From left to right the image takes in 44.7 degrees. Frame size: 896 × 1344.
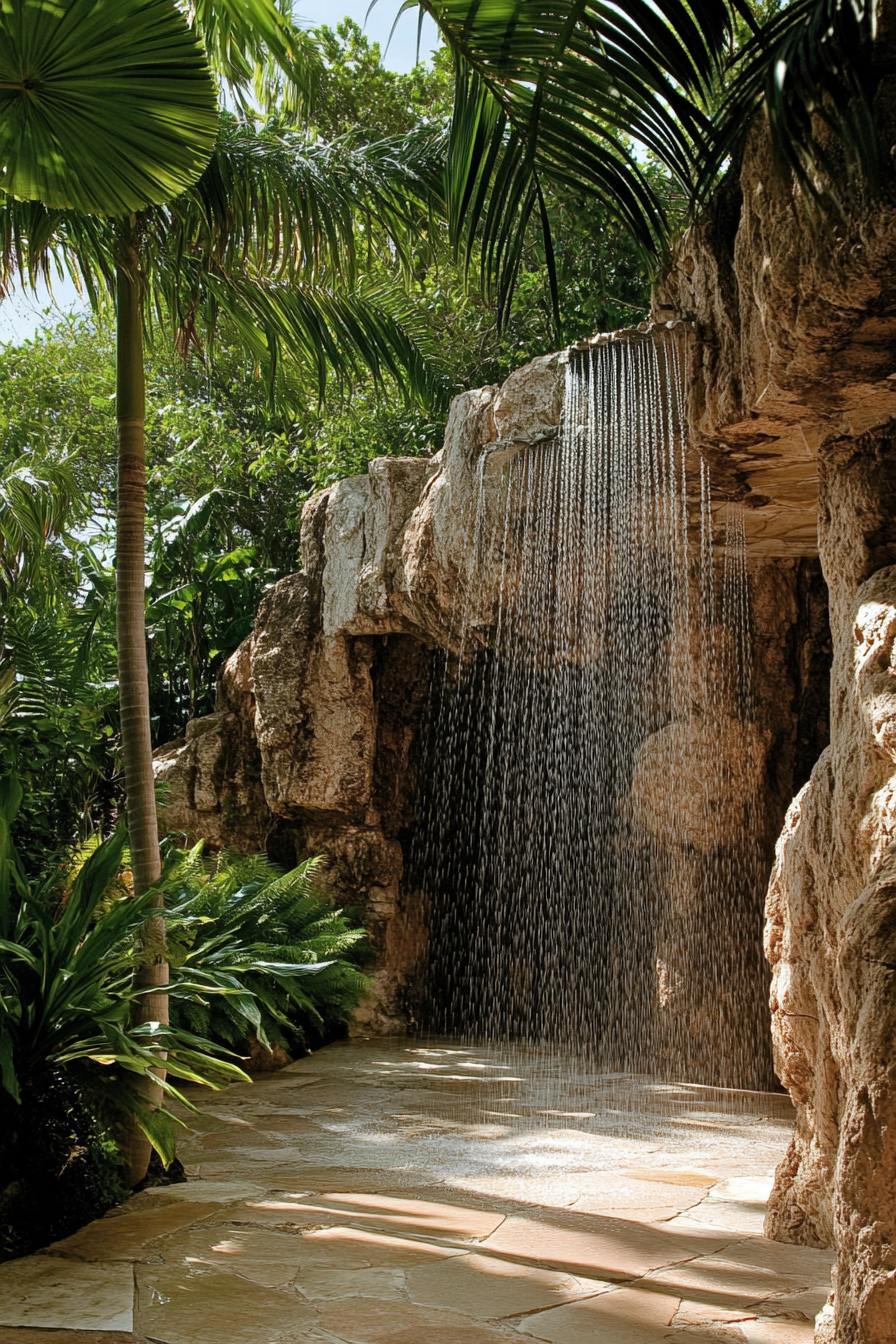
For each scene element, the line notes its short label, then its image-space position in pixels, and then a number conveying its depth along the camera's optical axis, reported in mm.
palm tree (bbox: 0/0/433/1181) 3531
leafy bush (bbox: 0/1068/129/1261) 3908
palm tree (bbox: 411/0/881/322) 2633
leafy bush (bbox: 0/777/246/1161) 4090
